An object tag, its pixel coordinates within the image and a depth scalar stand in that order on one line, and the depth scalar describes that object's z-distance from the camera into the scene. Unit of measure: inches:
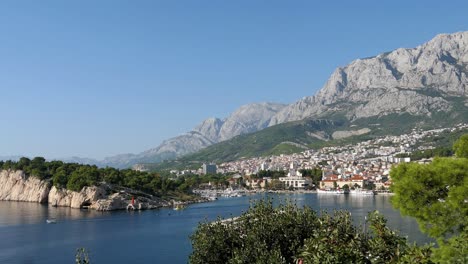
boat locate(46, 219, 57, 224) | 2560.0
